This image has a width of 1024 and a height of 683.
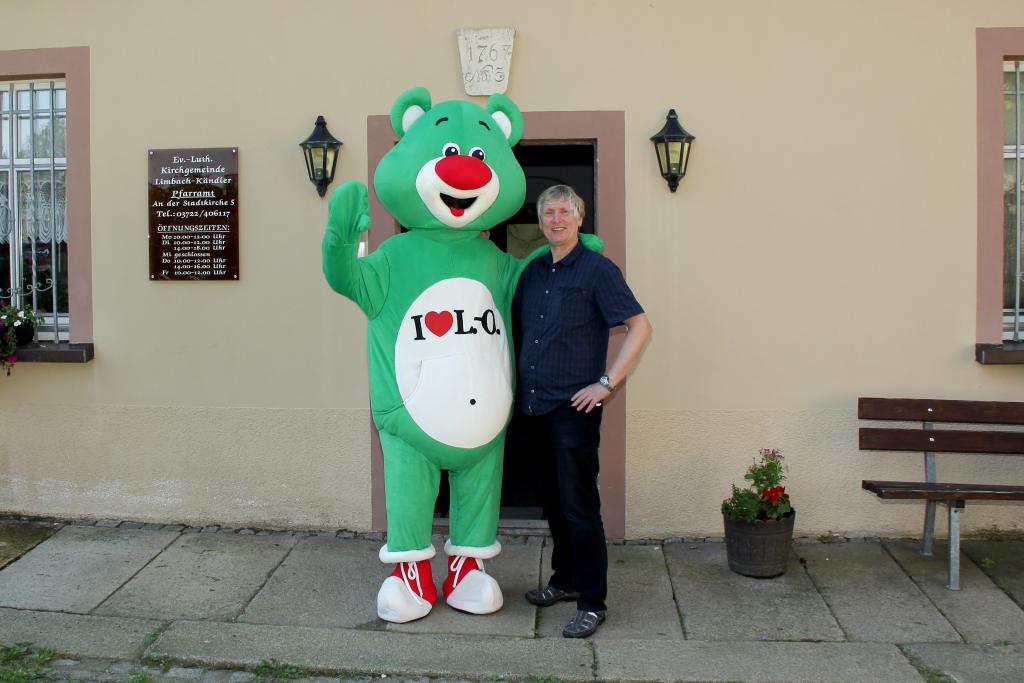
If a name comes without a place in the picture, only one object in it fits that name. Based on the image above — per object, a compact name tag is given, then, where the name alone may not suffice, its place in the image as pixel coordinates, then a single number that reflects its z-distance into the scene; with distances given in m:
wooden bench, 4.73
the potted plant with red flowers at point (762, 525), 4.55
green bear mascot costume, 3.87
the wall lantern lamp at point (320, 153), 5.05
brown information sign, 5.25
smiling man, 3.87
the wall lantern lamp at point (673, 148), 4.91
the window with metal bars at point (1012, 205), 5.14
